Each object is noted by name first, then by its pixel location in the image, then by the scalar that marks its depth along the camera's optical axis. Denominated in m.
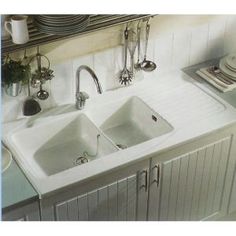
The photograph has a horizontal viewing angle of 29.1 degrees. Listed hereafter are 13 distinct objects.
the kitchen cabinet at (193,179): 1.94
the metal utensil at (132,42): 2.02
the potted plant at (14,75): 1.80
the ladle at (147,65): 2.11
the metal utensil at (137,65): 2.11
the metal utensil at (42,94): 1.93
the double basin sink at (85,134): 1.92
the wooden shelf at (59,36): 1.76
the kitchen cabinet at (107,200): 1.75
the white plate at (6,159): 1.76
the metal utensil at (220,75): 2.18
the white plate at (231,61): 2.19
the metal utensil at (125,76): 2.09
